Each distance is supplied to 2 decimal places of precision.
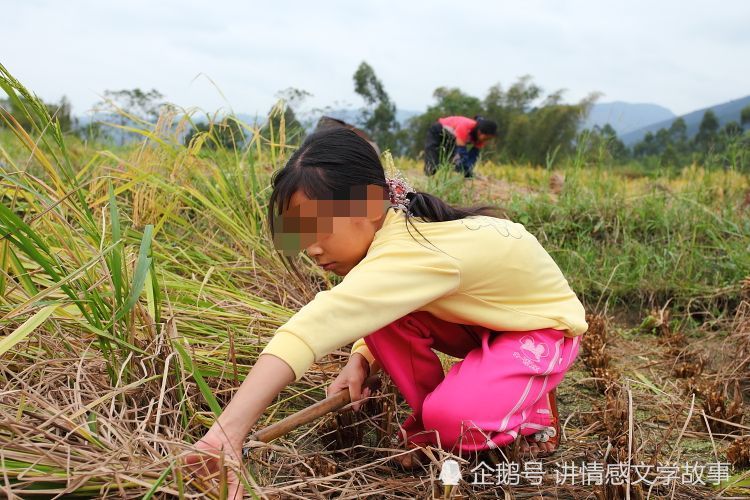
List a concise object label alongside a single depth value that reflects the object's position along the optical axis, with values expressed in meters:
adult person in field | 5.84
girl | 1.17
